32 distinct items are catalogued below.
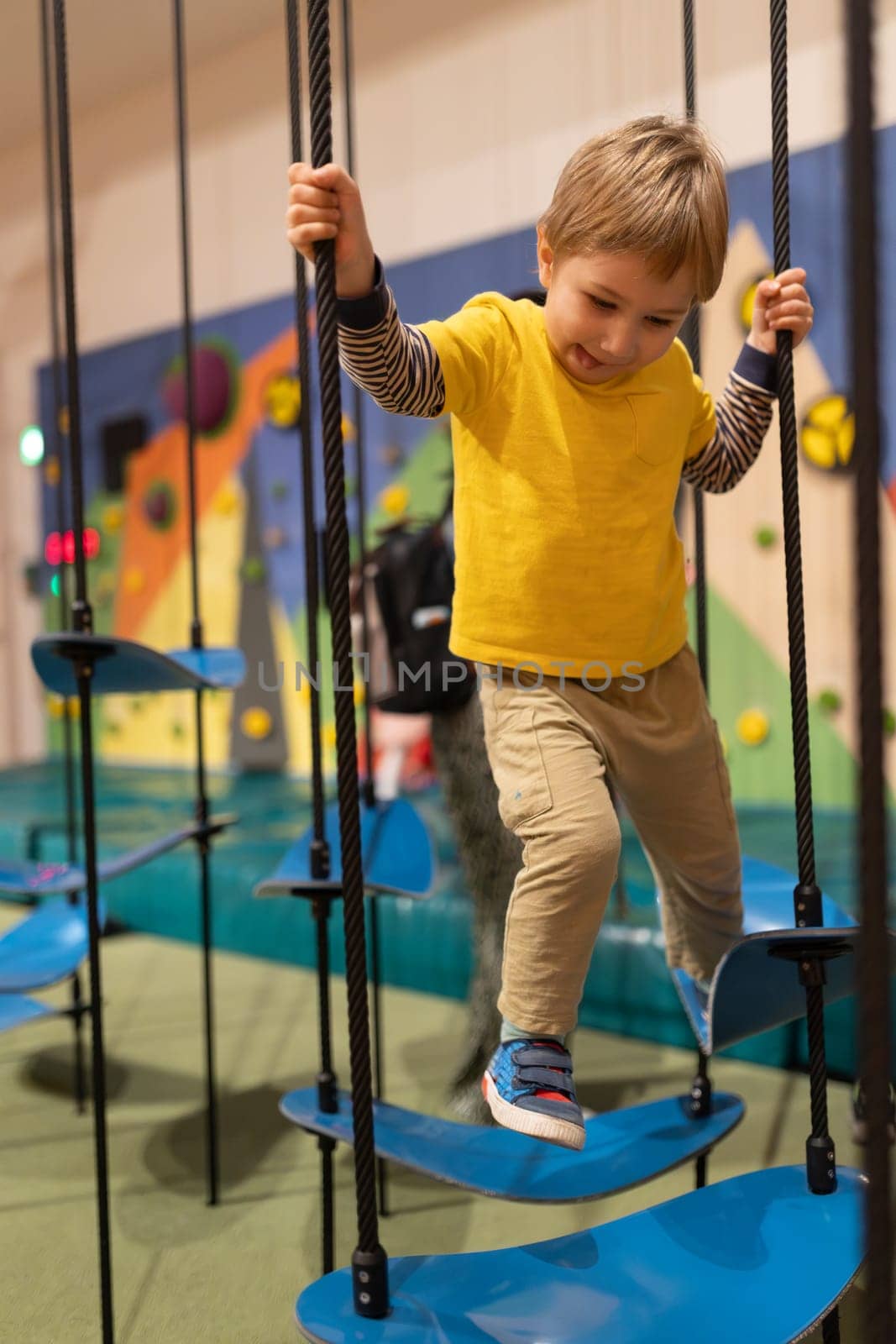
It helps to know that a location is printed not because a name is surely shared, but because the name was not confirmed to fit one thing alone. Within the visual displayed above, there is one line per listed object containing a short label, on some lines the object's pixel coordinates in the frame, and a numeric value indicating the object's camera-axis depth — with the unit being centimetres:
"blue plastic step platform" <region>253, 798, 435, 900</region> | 151
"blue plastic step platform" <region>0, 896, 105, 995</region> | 176
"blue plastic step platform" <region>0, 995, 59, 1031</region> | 181
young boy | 94
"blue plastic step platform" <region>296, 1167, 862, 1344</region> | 96
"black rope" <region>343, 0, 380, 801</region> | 146
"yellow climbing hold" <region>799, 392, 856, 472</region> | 331
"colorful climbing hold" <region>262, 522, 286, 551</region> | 485
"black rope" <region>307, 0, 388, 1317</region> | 84
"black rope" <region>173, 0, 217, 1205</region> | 169
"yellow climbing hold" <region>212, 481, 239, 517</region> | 499
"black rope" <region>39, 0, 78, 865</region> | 209
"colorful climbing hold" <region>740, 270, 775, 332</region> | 328
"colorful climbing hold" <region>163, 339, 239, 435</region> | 499
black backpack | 181
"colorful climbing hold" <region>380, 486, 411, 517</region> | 438
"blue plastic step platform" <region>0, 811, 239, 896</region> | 184
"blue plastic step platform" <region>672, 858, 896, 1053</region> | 103
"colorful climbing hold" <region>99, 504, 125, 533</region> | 545
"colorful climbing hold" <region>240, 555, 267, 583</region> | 490
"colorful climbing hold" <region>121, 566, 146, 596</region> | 539
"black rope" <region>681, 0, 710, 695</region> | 124
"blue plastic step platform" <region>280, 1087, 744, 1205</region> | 115
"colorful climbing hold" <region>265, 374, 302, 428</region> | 474
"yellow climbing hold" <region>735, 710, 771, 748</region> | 360
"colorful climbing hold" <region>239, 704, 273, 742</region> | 494
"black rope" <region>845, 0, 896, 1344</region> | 54
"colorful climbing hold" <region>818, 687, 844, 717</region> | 340
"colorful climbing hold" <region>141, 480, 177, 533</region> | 524
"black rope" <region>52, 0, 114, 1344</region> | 118
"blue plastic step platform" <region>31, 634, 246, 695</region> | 125
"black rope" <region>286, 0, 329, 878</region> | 130
